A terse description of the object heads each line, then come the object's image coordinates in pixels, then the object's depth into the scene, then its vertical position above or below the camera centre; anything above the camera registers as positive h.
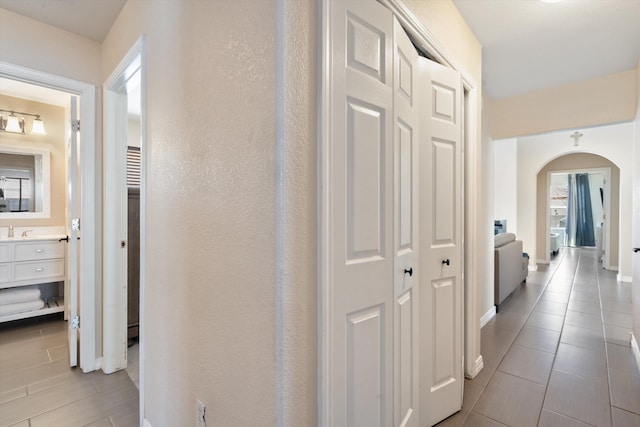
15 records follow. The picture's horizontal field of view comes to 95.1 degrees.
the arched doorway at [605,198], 5.97 +0.30
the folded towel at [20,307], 2.88 -0.97
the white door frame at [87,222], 2.18 -0.08
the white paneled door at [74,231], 2.23 -0.15
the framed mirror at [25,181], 3.13 +0.33
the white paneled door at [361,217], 0.96 -0.02
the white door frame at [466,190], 0.92 +0.10
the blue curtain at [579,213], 9.86 -0.05
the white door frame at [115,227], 2.18 -0.12
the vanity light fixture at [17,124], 3.09 +0.95
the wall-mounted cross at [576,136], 5.40 +1.40
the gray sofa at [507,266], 3.58 -0.74
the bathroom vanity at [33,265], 2.88 -0.55
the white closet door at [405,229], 1.27 -0.08
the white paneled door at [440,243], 1.59 -0.19
